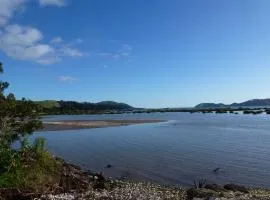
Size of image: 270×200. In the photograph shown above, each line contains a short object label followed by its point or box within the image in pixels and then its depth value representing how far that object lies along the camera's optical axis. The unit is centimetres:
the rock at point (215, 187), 1013
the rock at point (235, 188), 1039
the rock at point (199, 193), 879
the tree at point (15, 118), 990
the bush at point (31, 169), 856
